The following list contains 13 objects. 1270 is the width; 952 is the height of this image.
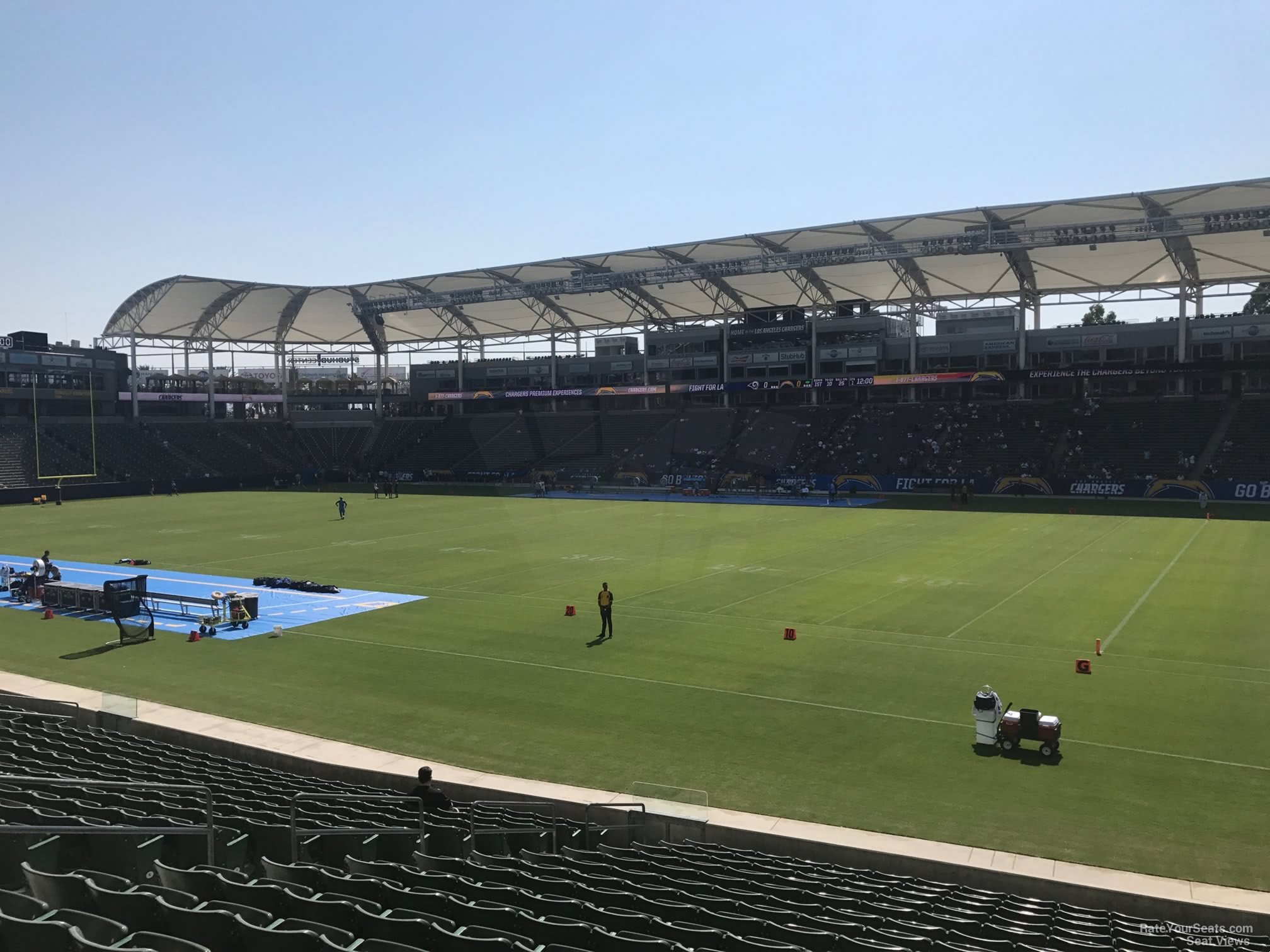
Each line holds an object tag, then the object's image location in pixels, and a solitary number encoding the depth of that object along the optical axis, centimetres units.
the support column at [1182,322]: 6400
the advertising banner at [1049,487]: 5453
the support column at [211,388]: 9156
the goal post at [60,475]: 6816
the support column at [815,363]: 7725
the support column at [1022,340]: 6988
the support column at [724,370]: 8094
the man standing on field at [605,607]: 2256
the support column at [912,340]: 7185
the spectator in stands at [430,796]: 1052
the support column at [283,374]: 9700
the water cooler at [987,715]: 1465
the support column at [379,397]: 9969
